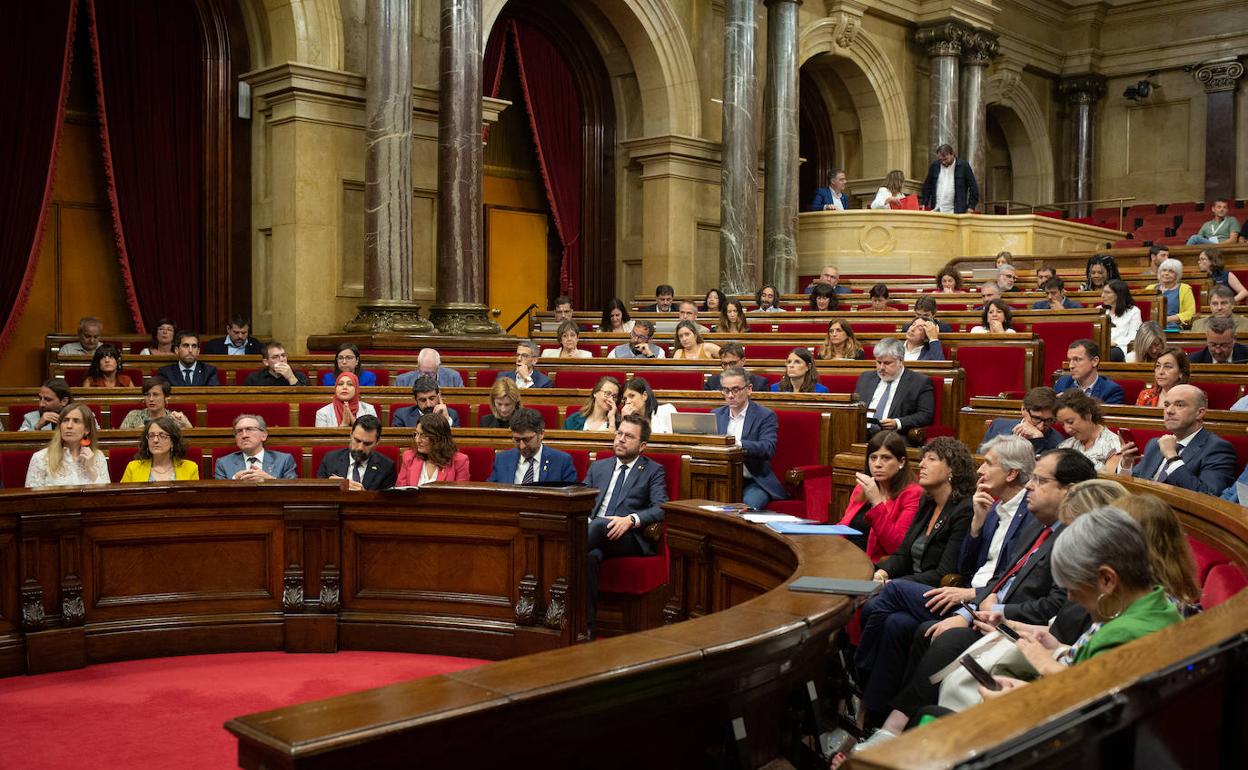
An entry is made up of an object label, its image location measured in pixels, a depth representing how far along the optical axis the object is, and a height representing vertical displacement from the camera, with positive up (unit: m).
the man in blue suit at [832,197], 13.83 +1.68
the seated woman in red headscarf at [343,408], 6.45 -0.36
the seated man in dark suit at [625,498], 4.75 -0.64
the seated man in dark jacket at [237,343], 8.88 -0.02
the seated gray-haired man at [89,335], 8.48 +0.04
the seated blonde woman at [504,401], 6.14 -0.30
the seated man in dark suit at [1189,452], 4.34 -0.40
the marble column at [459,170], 9.66 +1.38
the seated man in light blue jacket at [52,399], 5.90 -0.29
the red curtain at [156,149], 9.80 +1.57
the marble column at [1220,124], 18.33 +3.37
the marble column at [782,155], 13.05 +2.03
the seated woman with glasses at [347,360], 7.14 -0.11
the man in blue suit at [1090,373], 5.75 -0.14
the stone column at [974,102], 16.50 +3.31
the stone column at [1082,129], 19.78 +3.55
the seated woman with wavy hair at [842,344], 7.32 -0.01
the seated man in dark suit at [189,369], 7.65 -0.18
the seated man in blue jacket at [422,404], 6.22 -0.32
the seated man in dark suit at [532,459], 5.07 -0.50
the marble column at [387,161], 9.34 +1.39
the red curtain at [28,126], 9.27 +1.66
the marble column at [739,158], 12.26 +1.89
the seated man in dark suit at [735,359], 6.71 -0.09
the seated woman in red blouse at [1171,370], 5.18 -0.11
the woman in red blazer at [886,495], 4.24 -0.55
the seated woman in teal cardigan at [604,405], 5.86 -0.31
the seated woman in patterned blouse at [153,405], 6.03 -0.33
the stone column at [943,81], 16.06 +3.49
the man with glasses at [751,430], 5.47 -0.42
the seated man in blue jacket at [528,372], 7.35 -0.19
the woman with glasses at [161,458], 5.13 -0.50
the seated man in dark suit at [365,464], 5.19 -0.53
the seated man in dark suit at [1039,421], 4.82 -0.31
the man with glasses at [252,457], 5.20 -0.51
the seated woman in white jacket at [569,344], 8.17 -0.02
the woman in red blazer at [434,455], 5.16 -0.49
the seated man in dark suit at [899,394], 6.32 -0.27
